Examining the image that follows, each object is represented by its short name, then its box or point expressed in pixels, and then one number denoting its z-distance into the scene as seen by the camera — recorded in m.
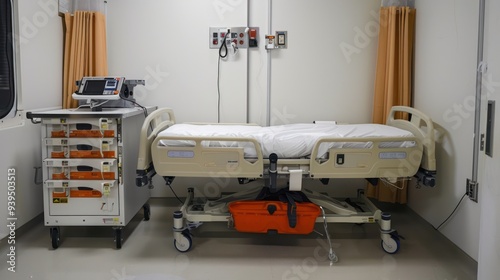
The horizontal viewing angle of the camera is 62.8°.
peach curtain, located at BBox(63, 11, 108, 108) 3.87
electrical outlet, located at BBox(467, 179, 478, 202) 2.82
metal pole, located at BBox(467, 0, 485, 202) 2.77
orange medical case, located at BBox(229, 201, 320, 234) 3.06
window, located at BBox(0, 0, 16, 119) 2.33
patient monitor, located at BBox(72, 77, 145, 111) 3.30
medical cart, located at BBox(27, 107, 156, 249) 3.07
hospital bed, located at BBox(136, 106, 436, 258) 2.90
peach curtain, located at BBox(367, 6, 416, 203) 3.88
